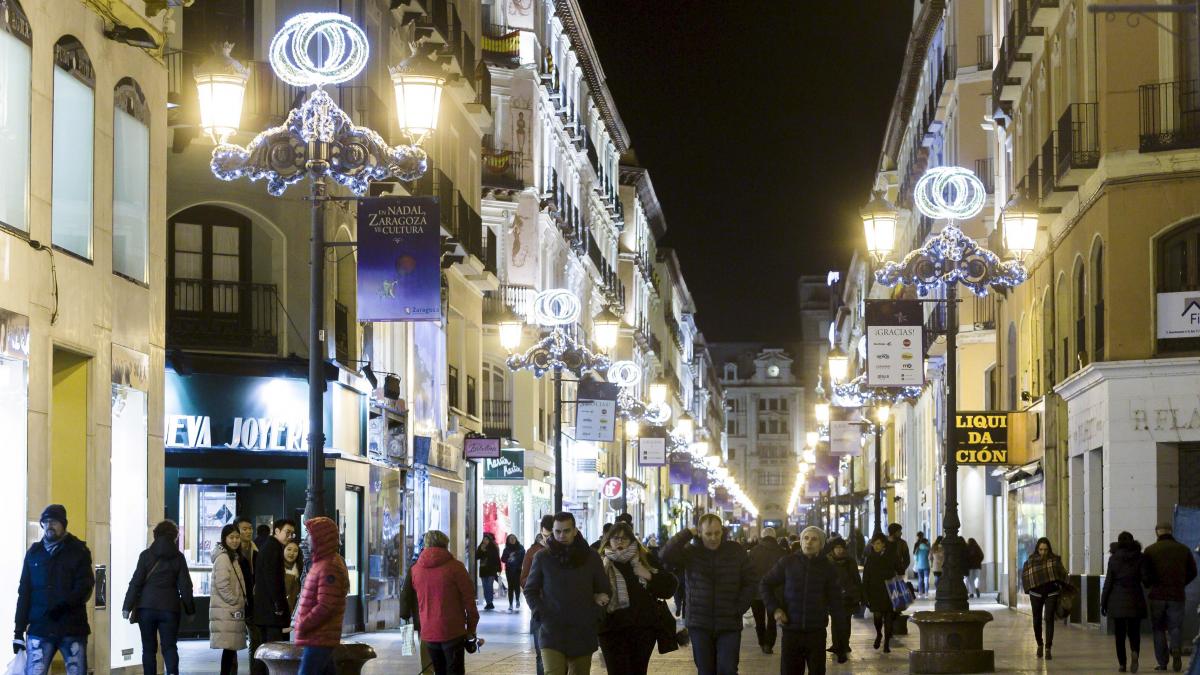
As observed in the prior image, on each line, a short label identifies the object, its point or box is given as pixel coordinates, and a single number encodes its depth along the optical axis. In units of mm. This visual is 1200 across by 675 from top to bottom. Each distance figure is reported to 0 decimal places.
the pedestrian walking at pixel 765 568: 28234
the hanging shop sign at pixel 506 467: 50688
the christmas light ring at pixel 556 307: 43062
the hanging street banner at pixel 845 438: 54688
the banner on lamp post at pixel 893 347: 28078
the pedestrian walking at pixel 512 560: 42906
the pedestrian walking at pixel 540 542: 21172
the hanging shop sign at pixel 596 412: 42219
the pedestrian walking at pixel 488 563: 44031
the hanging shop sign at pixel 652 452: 58281
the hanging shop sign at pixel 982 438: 41219
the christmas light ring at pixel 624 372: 58250
